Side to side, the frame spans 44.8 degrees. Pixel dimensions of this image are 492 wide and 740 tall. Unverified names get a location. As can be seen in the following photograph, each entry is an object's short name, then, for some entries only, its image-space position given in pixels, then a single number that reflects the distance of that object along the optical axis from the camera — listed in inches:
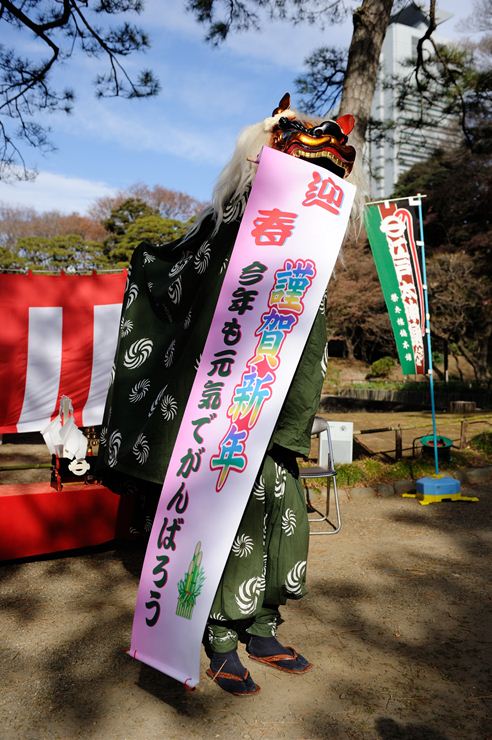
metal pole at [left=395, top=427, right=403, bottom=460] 259.4
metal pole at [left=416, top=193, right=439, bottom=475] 218.2
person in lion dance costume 93.7
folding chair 178.4
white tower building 342.6
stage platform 149.4
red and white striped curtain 236.8
